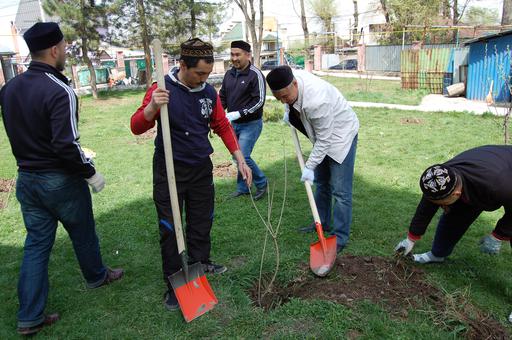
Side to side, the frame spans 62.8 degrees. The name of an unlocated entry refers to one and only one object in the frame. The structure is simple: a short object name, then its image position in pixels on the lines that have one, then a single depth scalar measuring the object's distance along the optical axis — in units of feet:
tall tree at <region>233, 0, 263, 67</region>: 48.35
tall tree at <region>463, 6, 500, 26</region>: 128.26
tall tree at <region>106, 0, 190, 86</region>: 60.34
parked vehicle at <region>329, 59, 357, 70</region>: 100.22
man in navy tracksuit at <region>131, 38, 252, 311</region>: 8.98
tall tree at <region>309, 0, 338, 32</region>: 150.51
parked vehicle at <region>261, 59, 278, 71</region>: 108.02
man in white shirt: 10.89
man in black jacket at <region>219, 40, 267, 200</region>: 15.85
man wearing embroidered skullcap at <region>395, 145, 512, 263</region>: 8.23
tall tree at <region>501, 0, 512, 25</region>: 51.78
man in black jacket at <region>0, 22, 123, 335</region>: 8.48
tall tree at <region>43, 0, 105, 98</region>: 53.11
